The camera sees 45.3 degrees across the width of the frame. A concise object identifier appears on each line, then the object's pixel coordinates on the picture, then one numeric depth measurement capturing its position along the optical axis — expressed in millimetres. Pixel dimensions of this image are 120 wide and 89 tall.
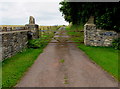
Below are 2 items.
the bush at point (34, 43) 15526
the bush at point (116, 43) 14447
